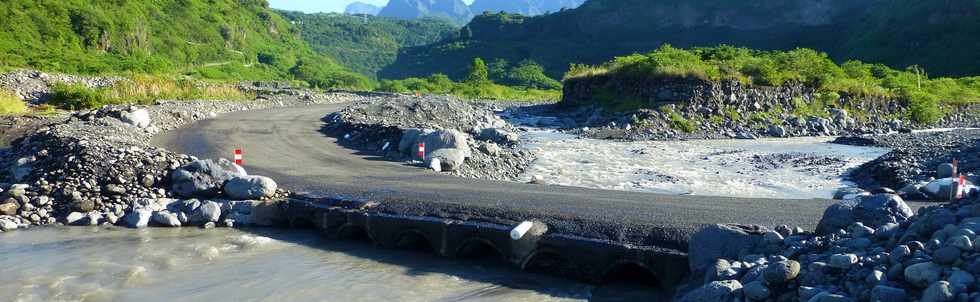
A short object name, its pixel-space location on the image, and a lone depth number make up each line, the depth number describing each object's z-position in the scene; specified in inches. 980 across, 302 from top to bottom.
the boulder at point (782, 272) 276.7
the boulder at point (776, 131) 1264.1
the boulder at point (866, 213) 343.6
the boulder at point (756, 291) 273.3
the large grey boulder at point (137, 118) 910.9
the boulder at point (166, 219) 511.5
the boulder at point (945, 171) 646.5
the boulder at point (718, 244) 352.5
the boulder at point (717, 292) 282.7
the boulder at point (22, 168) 592.0
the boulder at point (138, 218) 509.0
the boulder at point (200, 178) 557.6
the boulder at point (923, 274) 229.9
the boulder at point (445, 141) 754.2
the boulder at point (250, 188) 542.9
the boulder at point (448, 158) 707.4
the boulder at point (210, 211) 521.3
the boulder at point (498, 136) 1027.9
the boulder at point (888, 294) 230.1
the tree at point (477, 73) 3248.0
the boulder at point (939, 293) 213.9
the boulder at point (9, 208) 514.6
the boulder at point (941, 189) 494.0
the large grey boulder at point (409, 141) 786.8
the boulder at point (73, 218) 513.0
